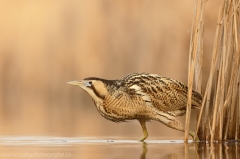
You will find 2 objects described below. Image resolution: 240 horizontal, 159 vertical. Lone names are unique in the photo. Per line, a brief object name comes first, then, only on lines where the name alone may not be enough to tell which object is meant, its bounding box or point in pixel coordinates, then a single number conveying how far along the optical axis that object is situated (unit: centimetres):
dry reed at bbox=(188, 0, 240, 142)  1420
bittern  1517
